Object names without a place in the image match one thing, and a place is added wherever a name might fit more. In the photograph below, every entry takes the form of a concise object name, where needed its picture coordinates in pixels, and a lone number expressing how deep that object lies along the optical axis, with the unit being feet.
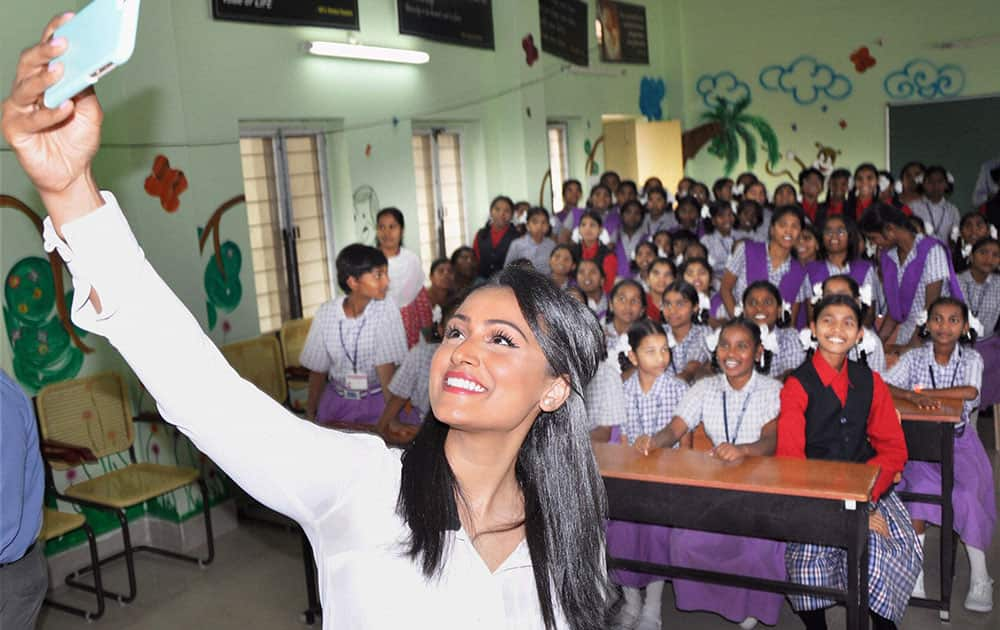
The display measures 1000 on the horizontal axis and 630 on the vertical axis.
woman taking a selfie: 2.70
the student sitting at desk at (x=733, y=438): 11.70
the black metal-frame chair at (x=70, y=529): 12.84
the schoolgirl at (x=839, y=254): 17.71
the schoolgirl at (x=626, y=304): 15.38
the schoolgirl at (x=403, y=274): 19.60
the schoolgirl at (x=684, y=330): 15.12
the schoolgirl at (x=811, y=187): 31.12
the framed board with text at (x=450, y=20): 24.08
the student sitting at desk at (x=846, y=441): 10.42
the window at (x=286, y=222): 20.89
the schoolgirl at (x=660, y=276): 17.93
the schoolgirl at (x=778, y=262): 18.06
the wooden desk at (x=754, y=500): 9.54
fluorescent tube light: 21.04
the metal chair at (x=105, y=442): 13.96
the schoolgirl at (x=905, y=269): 17.58
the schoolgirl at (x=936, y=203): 27.84
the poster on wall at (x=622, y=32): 37.69
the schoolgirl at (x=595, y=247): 22.31
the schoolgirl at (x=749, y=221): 26.25
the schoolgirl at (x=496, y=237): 26.04
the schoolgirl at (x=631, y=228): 27.09
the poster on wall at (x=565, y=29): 31.53
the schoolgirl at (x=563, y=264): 20.54
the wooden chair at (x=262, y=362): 17.42
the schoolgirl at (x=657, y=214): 28.71
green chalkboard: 36.96
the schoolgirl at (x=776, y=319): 15.35
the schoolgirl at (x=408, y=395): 12.98
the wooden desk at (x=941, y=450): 11.60
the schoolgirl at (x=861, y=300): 12.33
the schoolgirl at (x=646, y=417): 12.42
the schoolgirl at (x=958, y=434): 12.17
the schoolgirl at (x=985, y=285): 18.75
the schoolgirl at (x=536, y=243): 25.14
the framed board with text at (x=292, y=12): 18.69
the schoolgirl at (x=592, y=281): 18.95
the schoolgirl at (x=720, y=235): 25.25
